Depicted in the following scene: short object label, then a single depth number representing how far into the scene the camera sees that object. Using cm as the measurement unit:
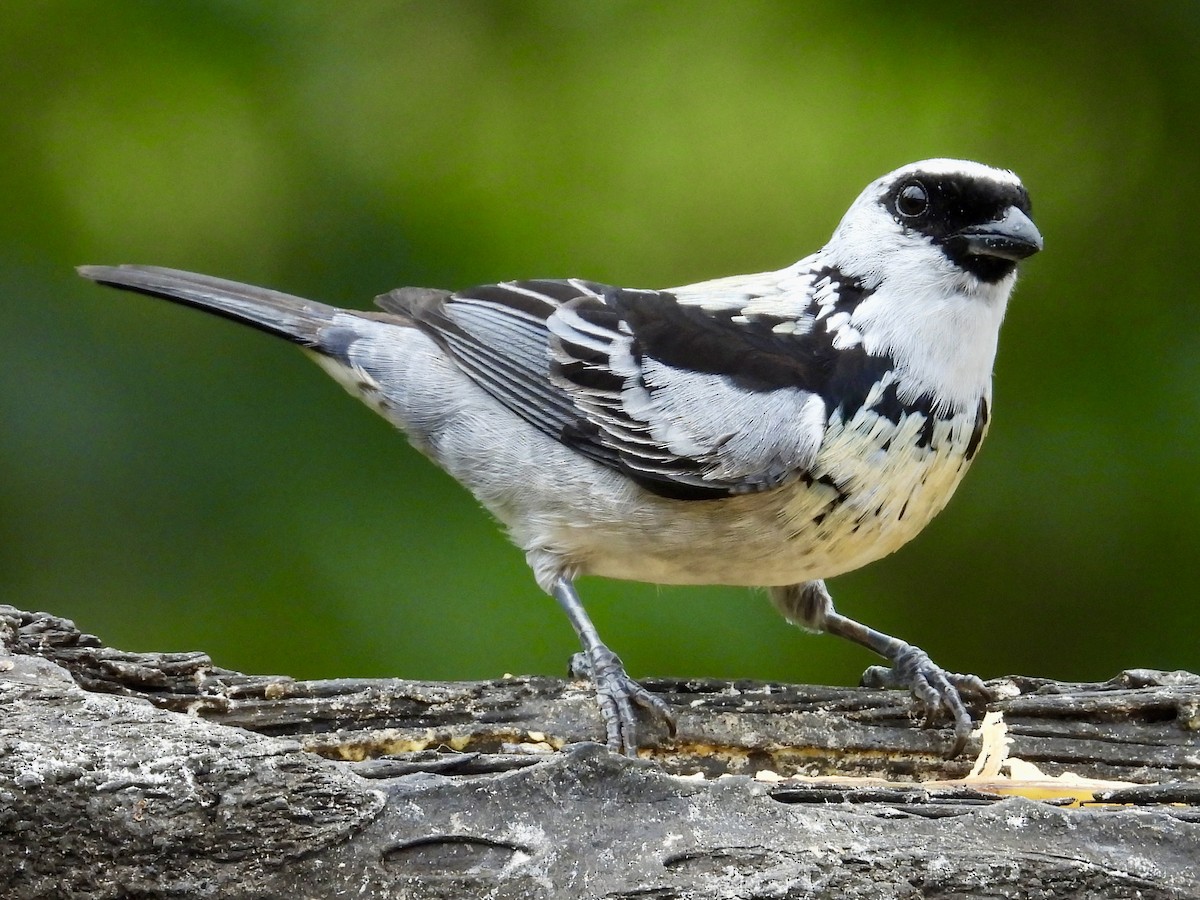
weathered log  325
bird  331
